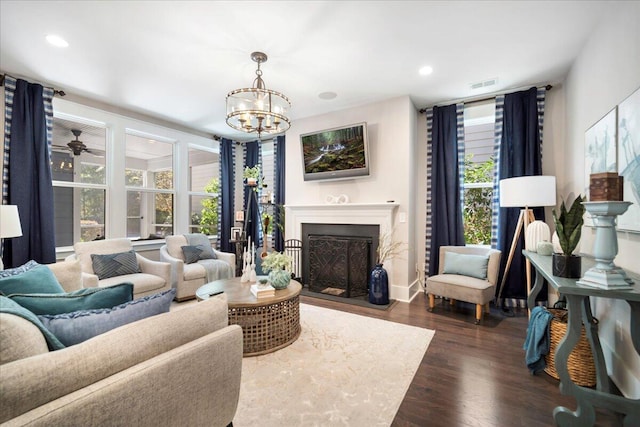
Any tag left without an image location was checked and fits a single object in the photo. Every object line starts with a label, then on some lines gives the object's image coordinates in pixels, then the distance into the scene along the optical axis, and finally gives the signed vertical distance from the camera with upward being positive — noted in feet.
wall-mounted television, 13.52 +2.91
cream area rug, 5.67 -4.02
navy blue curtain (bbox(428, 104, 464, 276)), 13.37 +1.26
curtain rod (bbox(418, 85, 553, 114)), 12.43 +5.07
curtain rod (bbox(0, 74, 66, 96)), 11.93 +5.03
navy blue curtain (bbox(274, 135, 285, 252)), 18.10 +1.70
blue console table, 5.07 -2.92
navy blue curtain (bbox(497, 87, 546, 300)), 11.71 +2.29
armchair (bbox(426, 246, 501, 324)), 10.28 -2.61
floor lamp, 9.85 +0.61
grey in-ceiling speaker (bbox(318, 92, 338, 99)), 12.61 +5.21
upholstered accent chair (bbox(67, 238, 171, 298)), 11.10 -2.22
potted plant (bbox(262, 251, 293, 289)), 9.24 -1.85
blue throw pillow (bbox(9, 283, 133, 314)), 3.80 -1.21
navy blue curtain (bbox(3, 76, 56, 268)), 10.92 +1.67
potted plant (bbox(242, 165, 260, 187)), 17.14 +2.39
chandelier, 8.70 +3.27
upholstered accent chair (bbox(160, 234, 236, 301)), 12.54 -2.62
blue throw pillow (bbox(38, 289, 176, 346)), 3.40 -1.35
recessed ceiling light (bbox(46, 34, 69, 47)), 8.59 +5.25
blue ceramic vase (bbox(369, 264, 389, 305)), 12.25 -3.26
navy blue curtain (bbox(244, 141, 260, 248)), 19.13 +0.65
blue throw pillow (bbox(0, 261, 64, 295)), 5.13 -1.29
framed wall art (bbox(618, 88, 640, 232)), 5.90 +1.21
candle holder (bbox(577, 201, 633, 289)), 4.97 -0.71
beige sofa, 2.44 -1.67
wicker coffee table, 8.05 -3.07
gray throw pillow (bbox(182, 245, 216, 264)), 13.85 -2.04
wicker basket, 6.68 -3.64
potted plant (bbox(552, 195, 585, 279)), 5.91 -0.63
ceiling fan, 13.42 +3.18
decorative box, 4.94 +0.40
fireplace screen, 13.56 -2.63
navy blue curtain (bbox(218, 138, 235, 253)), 18.94 +1.24
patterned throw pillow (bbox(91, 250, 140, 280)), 11.18 -2.10
